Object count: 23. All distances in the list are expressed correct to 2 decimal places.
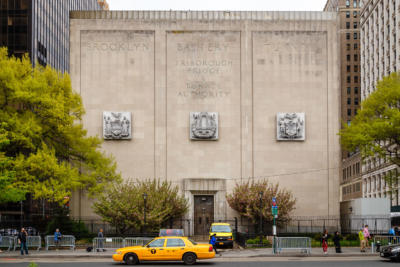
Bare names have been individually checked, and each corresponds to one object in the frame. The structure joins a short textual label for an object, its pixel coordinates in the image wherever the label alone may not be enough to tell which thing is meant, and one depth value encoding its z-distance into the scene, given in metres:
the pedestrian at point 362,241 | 38.28
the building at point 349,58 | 139.50
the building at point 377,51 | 92.12
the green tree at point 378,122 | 45.78
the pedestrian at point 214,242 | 36.73
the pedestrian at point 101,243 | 39.59
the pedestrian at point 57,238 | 40.62
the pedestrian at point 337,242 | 37.69
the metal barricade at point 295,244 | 37.00
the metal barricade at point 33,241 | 40.81
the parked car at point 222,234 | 40.09
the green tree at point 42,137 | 42.75
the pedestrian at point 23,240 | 37.22
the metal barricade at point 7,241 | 41.31
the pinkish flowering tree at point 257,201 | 48.91
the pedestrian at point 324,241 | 37.00
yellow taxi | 30.08
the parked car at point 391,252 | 31.84
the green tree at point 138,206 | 46.41
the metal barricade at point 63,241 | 40.93
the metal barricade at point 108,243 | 39.62
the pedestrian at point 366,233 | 38.80
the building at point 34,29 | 84.75
